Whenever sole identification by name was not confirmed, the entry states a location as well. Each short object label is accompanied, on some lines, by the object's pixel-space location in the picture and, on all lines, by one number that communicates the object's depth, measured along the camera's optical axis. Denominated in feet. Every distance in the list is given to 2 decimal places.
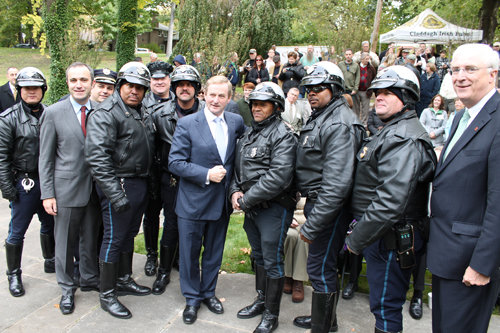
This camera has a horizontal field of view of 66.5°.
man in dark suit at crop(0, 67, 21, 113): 24.34
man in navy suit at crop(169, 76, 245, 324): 11.81
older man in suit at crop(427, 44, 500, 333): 7.39
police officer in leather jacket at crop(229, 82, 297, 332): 10.65
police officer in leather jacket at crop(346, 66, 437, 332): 8.41
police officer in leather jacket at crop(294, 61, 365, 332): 9.66
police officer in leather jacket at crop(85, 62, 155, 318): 11.16
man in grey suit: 12.00
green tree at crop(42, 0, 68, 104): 45.80
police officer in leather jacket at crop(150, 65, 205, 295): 13.58
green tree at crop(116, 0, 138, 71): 52.70
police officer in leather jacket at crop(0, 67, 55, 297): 12.41
